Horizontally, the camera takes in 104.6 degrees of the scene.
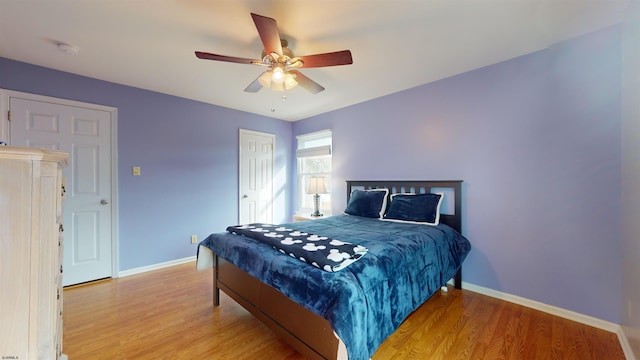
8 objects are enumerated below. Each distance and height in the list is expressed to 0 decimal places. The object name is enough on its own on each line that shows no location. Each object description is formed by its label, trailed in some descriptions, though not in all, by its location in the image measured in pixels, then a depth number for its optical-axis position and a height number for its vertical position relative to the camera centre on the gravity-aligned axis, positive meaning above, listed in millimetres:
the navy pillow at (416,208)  2643 -326
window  4223 +284
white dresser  833 -250
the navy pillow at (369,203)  3074 -312
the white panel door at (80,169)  2535 +117
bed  1271 -657
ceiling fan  1595 +895
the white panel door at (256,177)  4121 +39
